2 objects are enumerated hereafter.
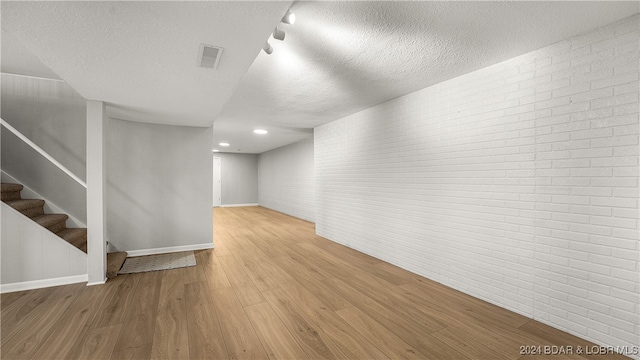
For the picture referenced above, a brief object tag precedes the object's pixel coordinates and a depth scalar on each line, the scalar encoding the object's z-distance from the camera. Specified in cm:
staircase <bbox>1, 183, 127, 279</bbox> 308
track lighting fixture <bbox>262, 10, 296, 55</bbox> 178
